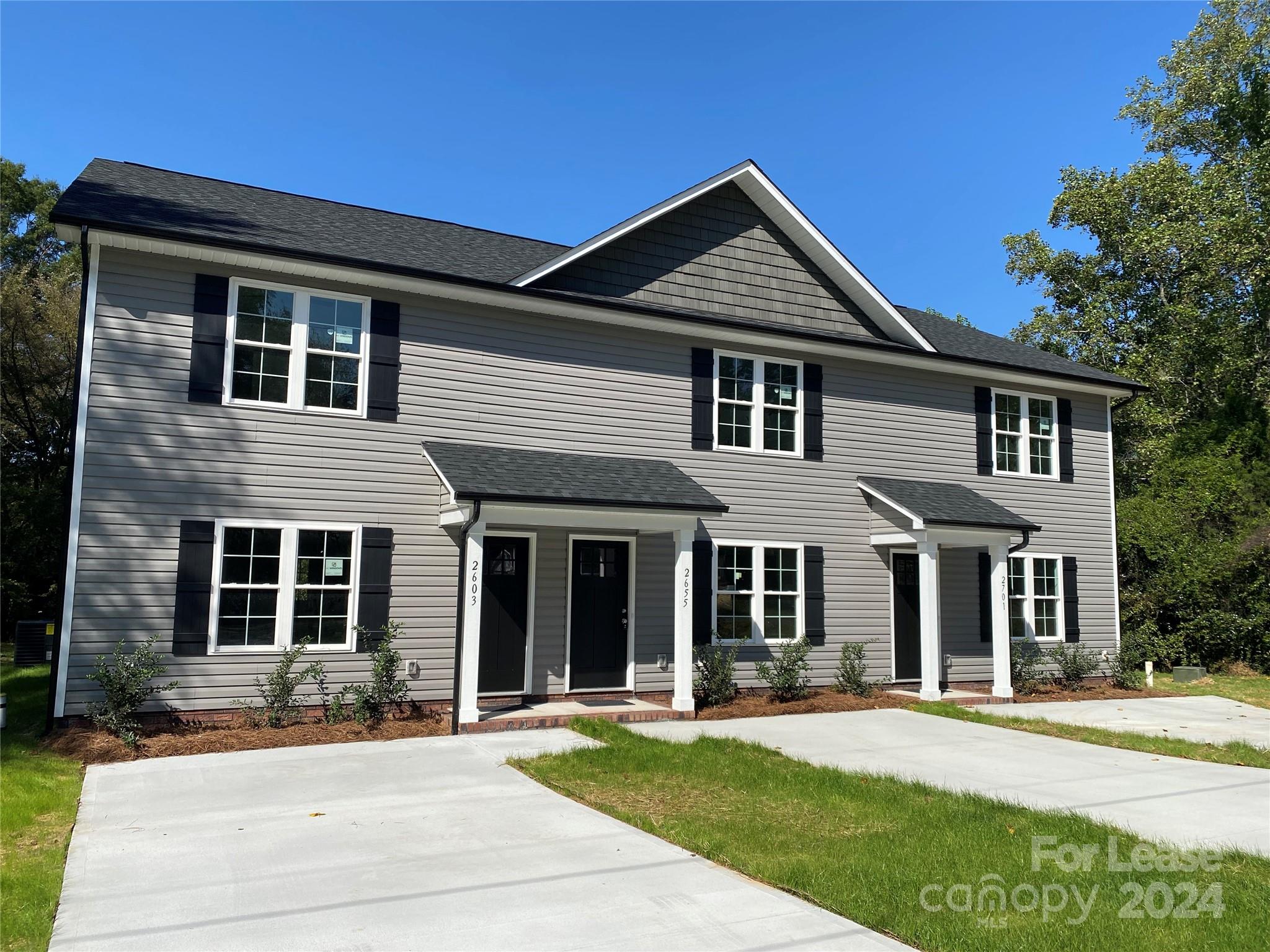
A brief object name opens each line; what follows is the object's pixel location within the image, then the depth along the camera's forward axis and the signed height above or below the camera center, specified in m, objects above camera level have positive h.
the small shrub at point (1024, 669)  14.69 -1.54
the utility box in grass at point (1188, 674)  16.48 -1.77
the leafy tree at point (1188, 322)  17.70 +7.57
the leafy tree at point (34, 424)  22.66 +3.75
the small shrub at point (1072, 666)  15.28 -1.52
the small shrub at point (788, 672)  12.71 -1.43
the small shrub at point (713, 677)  12.15 -1.45
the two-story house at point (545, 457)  9.79 +1.51
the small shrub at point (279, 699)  9.75 -1.48
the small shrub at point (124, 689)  8.97 -1.29
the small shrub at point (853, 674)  13.27 -1.50
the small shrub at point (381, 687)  10.09 -1.40
